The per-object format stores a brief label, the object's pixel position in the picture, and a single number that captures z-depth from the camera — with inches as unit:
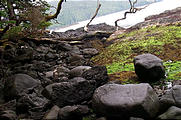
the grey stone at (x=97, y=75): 308.0
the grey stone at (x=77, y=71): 353.4
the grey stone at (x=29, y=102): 240.4
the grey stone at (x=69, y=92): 250.5
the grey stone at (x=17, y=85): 268.7
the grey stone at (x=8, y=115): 206.2
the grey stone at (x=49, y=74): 379.7
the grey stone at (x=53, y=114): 217.7
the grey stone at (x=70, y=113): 214.1
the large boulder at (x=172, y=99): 197.6
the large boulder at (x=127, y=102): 189.6
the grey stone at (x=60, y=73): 368.6
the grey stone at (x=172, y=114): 176.4
